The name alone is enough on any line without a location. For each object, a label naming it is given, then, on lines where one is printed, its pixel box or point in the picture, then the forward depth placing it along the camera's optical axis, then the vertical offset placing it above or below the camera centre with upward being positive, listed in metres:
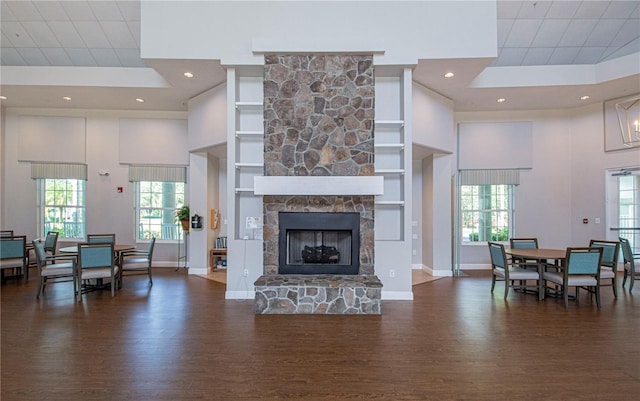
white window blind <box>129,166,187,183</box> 7.94 +0.85
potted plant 7.35 -0.22
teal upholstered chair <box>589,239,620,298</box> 5.13 -0.95
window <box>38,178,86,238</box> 8.12 +0.02
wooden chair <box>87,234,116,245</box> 6.40 -0.65
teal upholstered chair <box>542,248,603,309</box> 4.82 -0.97
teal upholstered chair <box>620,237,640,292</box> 5.59 -1.04
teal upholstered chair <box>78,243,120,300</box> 5.06 -0.92
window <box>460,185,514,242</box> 7.96 -0.20
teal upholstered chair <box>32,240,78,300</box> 5.15 -1.04
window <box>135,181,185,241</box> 8.11 -0.04
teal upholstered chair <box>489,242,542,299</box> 5.16 -1.12
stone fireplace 5.07 +0.94
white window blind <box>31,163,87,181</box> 7.95 +0.91
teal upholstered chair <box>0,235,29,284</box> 6.05 -0.92
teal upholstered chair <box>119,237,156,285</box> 5.88 -1.09
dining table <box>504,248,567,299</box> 5.02 -0.81
